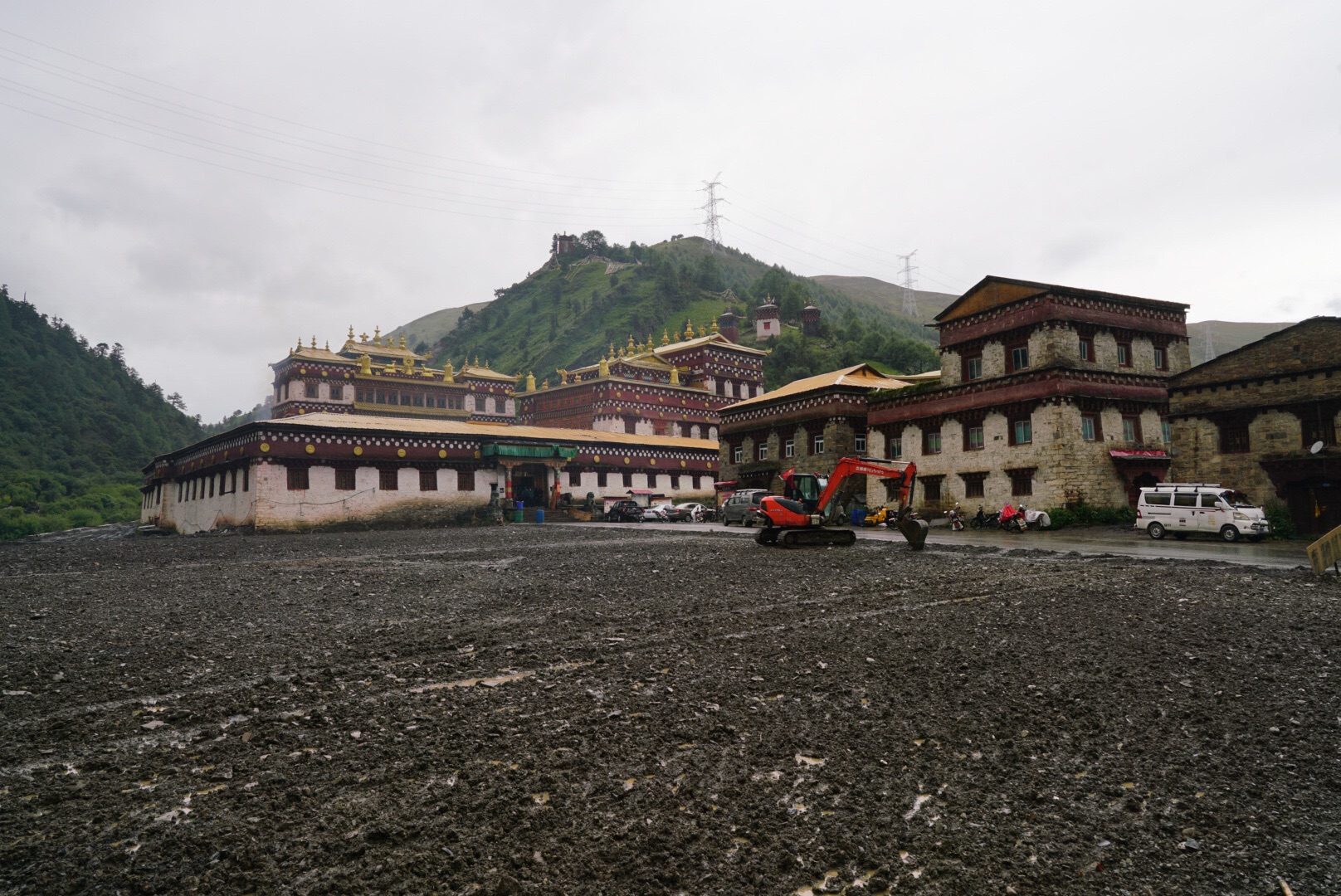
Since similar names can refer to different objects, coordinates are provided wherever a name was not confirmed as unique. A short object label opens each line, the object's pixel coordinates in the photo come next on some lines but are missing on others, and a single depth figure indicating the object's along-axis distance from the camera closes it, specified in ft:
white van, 79.97
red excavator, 73.97
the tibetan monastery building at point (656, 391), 210.79
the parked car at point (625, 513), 149.28
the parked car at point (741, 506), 125.70
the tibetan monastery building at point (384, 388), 209.46
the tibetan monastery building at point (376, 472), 128.98
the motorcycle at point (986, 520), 109.50
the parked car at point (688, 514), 148.05
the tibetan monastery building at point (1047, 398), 105.91
